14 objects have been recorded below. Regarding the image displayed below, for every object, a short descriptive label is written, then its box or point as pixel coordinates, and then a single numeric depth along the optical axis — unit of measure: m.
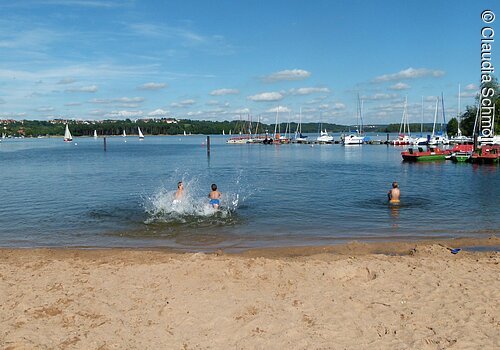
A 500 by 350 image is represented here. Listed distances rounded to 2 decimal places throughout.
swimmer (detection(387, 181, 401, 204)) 23.34
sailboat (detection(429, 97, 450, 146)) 98.06
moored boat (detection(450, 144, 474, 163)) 53.85
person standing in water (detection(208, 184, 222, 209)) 20.83
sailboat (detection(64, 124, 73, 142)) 181.02
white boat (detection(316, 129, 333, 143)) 138.25
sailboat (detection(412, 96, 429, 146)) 102.24
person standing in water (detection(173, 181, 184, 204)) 21.41
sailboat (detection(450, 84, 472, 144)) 95.48
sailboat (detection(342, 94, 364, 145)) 123.12
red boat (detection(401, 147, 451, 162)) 57.12
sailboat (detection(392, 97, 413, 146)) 113.40
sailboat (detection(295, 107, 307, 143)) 140.50
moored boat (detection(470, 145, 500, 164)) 51.27
